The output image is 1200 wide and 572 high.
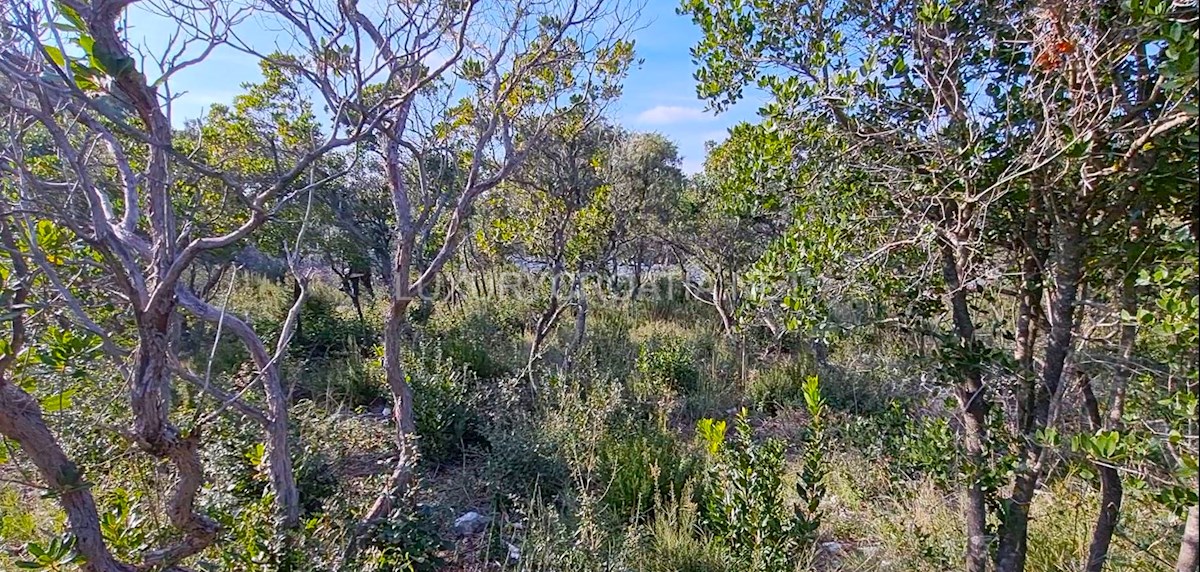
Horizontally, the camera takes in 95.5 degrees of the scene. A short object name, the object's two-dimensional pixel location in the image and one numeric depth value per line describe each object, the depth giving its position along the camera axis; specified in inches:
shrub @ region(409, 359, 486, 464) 148.7
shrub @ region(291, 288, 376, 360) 225.3
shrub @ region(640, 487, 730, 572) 94.5
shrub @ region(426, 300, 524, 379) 208.1
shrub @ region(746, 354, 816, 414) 196.7
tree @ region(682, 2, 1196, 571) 50.6
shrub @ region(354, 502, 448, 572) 89.6
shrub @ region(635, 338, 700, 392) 200.2
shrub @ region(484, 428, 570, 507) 127.3
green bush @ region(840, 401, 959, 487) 89.3
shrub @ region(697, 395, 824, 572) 87.5
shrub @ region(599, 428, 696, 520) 117.3
